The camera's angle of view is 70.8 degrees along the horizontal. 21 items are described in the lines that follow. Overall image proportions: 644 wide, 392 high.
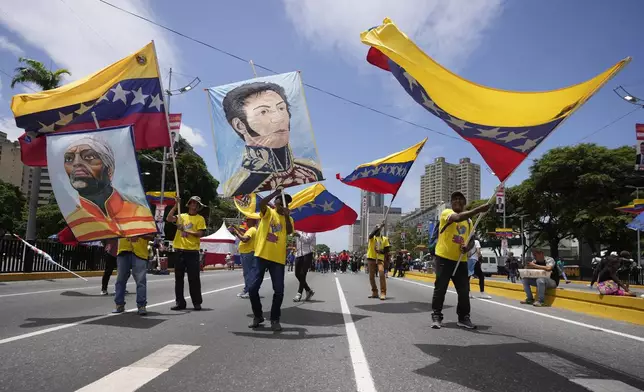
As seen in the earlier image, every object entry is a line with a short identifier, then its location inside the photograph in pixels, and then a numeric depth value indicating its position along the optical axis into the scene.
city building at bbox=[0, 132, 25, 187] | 98.31
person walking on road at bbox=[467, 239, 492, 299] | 12.95
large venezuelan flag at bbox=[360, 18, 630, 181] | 5.37
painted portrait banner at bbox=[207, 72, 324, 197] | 7.33
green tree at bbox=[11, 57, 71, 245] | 24.42
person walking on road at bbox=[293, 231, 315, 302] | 10.50
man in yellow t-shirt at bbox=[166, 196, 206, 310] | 7.79
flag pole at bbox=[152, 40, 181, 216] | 7.58
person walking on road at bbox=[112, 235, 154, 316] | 7.25
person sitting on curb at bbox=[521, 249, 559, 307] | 10.49
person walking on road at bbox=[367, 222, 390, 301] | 11.05
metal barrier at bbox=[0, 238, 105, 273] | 15.41
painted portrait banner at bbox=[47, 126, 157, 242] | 6.77
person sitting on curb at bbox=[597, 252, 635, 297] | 9.41
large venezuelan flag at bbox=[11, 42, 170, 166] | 7.52
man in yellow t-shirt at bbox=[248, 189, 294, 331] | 6.16
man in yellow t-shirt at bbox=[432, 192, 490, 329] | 6.54
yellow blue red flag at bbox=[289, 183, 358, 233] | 11.96
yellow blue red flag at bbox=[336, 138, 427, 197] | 10.80
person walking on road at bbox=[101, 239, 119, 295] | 10.79
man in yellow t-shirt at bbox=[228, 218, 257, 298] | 8.77
